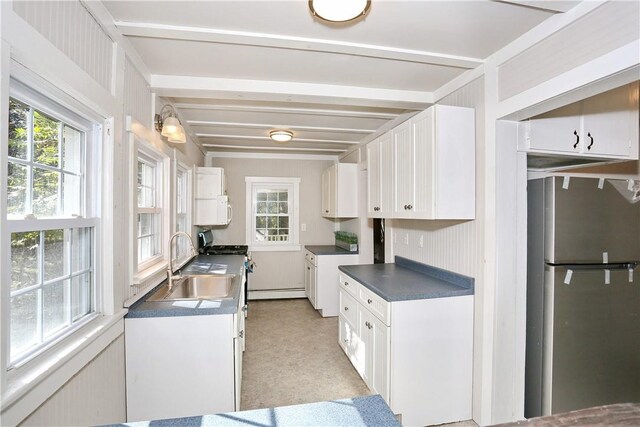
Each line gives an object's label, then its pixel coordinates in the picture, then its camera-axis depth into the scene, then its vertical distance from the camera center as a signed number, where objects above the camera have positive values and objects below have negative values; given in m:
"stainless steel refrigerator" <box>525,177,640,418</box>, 1.96 -0.55
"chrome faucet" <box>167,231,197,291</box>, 2.40 -0.51
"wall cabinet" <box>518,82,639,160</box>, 2.03 +0.58
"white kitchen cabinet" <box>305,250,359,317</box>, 4.28 -0.98
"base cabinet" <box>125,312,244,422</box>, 1.77 -0.93
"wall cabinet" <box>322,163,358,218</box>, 4.34 +0.30
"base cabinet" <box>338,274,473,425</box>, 2.06 -1.02
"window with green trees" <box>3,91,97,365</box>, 1.06 -0.08
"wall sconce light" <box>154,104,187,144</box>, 2.26 +0.63
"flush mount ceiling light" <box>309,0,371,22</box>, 1.38 +0.95
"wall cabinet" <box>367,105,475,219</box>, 2.08 +0.33
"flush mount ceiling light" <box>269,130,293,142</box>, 3.53 +0.89
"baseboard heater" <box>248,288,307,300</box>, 5.02 -1.39
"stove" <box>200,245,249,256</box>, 4.26 -0.56
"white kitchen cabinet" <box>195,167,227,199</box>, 4.00 +0.38
